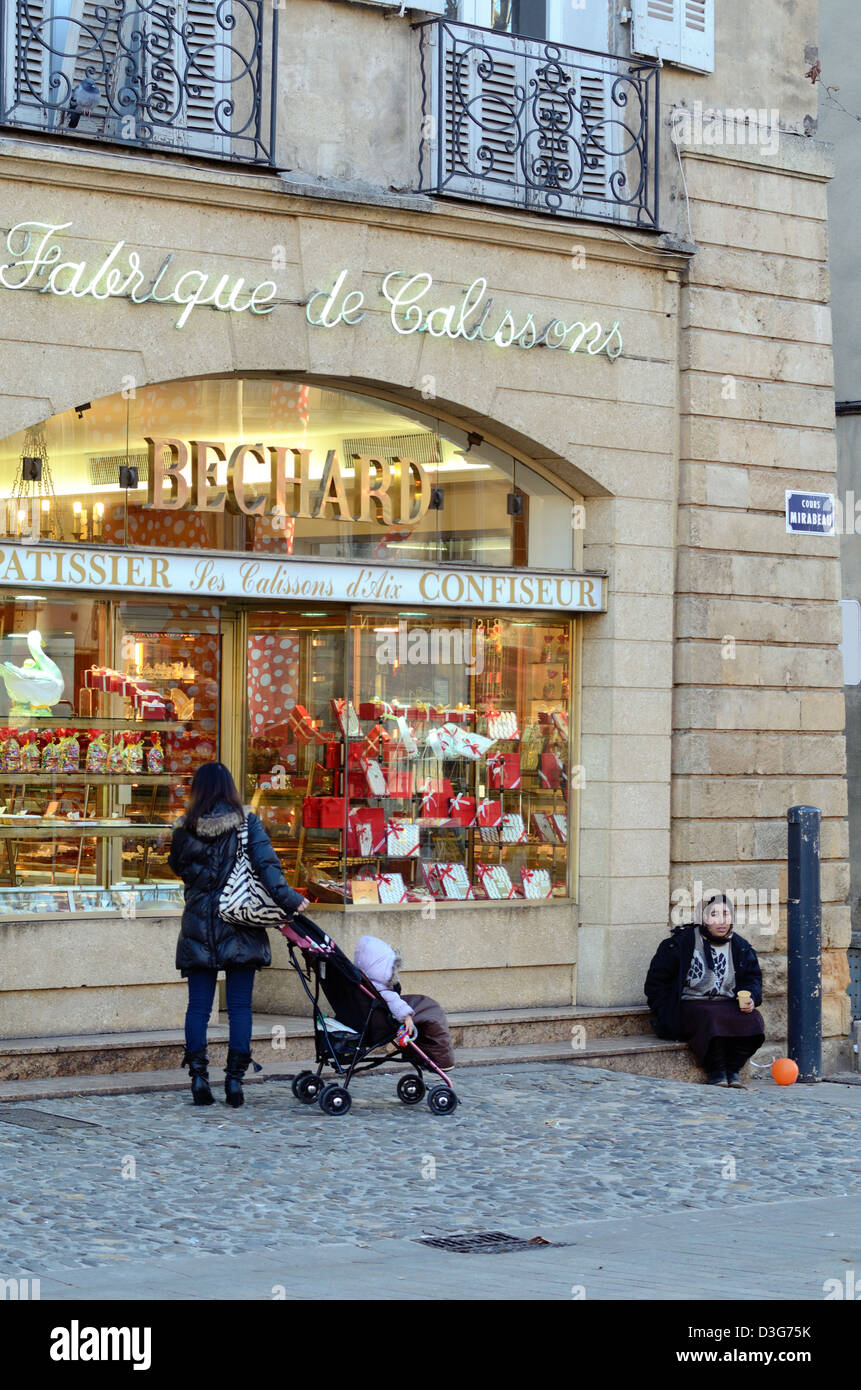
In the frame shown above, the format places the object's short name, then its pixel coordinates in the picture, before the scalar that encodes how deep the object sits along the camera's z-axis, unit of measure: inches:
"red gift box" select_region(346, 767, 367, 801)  519.2
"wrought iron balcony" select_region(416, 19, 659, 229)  509.4
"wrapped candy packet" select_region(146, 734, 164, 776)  492.1
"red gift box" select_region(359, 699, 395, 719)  519.8
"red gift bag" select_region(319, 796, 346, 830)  515.5
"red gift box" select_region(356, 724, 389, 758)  522.0
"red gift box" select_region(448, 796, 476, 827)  536.4
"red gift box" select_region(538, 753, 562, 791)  544.7
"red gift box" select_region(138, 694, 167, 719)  491.2
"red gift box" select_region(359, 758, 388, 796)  522.6
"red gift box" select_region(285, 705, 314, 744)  515.2
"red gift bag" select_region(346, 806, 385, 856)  515.8
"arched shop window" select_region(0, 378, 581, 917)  466.9
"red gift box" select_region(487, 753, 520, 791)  541.3
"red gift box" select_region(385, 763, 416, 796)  527.2
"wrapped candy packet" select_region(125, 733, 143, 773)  488.1
